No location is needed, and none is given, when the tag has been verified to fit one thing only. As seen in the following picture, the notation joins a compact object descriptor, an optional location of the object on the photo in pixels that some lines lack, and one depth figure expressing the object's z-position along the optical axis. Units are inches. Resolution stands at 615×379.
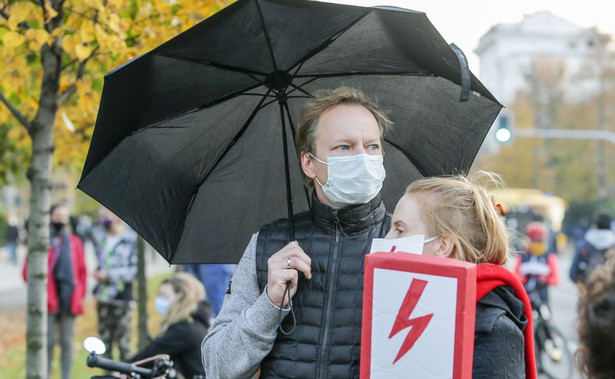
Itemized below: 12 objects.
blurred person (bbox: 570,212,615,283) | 402.6
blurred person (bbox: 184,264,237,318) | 335.6
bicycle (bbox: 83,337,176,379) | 145.6
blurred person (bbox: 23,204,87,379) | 329.7
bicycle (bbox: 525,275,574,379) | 371.9
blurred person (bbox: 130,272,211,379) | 198.2
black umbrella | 106.1
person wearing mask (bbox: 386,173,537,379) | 77.9
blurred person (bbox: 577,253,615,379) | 66.9
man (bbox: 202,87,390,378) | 99.1
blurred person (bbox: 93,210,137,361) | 345.7
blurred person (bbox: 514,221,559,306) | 381.4
